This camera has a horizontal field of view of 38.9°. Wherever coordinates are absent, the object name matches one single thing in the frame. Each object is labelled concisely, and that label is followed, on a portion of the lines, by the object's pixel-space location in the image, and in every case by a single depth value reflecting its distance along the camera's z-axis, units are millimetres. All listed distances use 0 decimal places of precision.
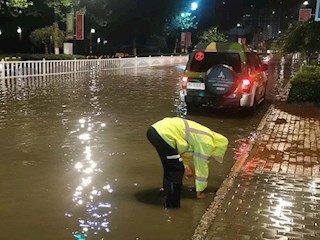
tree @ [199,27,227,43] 61416
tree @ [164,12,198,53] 52084
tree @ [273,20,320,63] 16516
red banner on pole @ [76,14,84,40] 29906
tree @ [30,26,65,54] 32719
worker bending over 5234
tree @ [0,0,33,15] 22391
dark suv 11789
